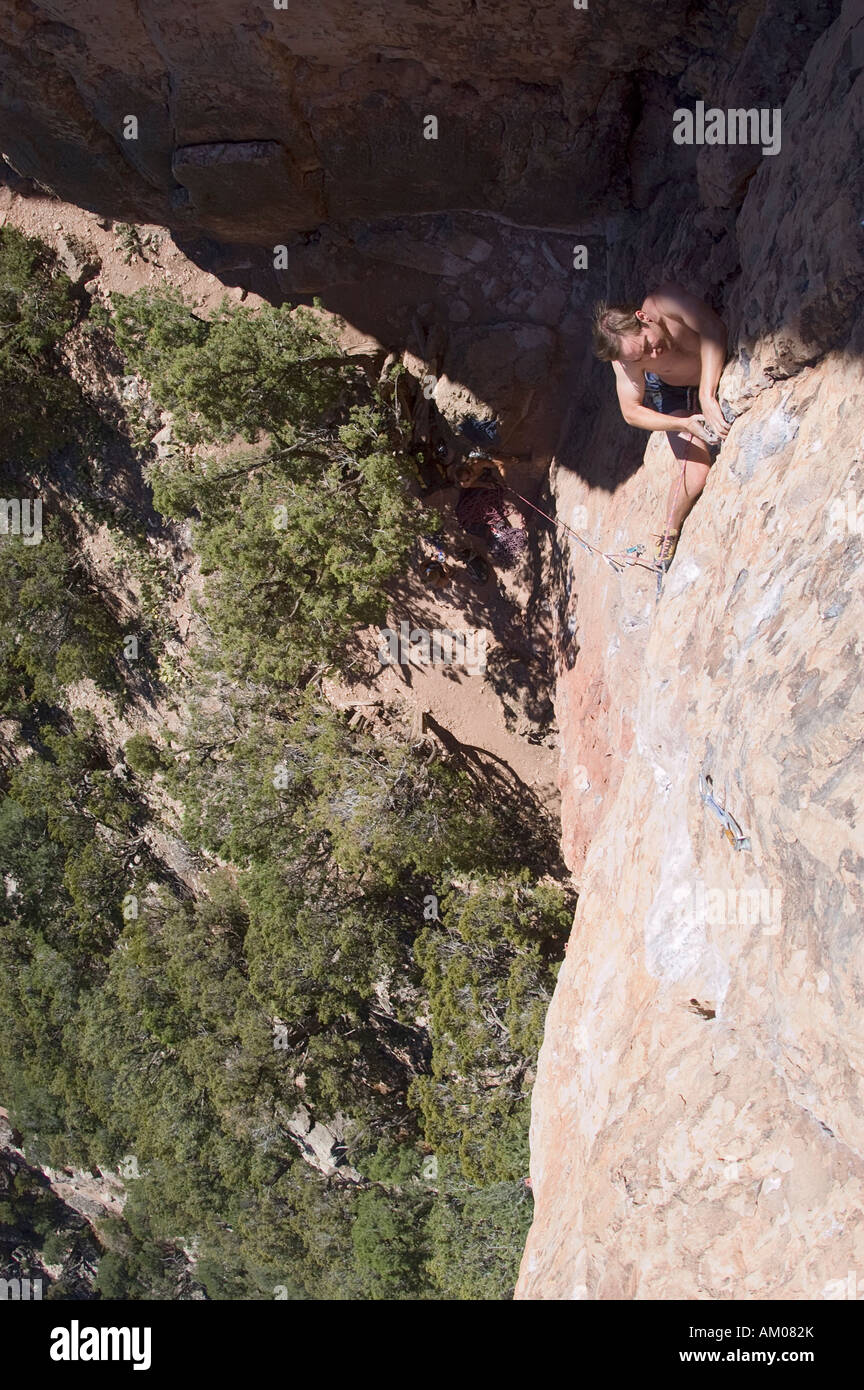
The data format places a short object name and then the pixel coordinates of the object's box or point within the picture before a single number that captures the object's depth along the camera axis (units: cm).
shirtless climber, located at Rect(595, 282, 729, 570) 625
